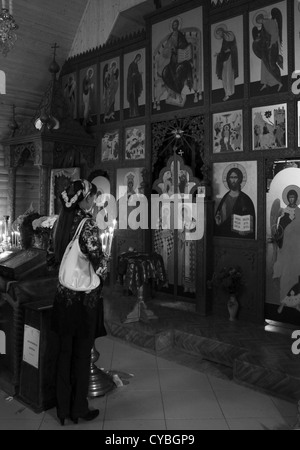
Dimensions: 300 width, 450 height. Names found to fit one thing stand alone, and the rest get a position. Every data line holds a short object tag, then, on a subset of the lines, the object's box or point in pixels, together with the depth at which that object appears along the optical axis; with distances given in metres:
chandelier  5.10
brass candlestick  4.06
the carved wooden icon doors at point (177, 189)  6.99
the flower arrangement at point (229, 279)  6.10
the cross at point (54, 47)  8.11
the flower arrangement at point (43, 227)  5.06
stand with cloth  5.84
